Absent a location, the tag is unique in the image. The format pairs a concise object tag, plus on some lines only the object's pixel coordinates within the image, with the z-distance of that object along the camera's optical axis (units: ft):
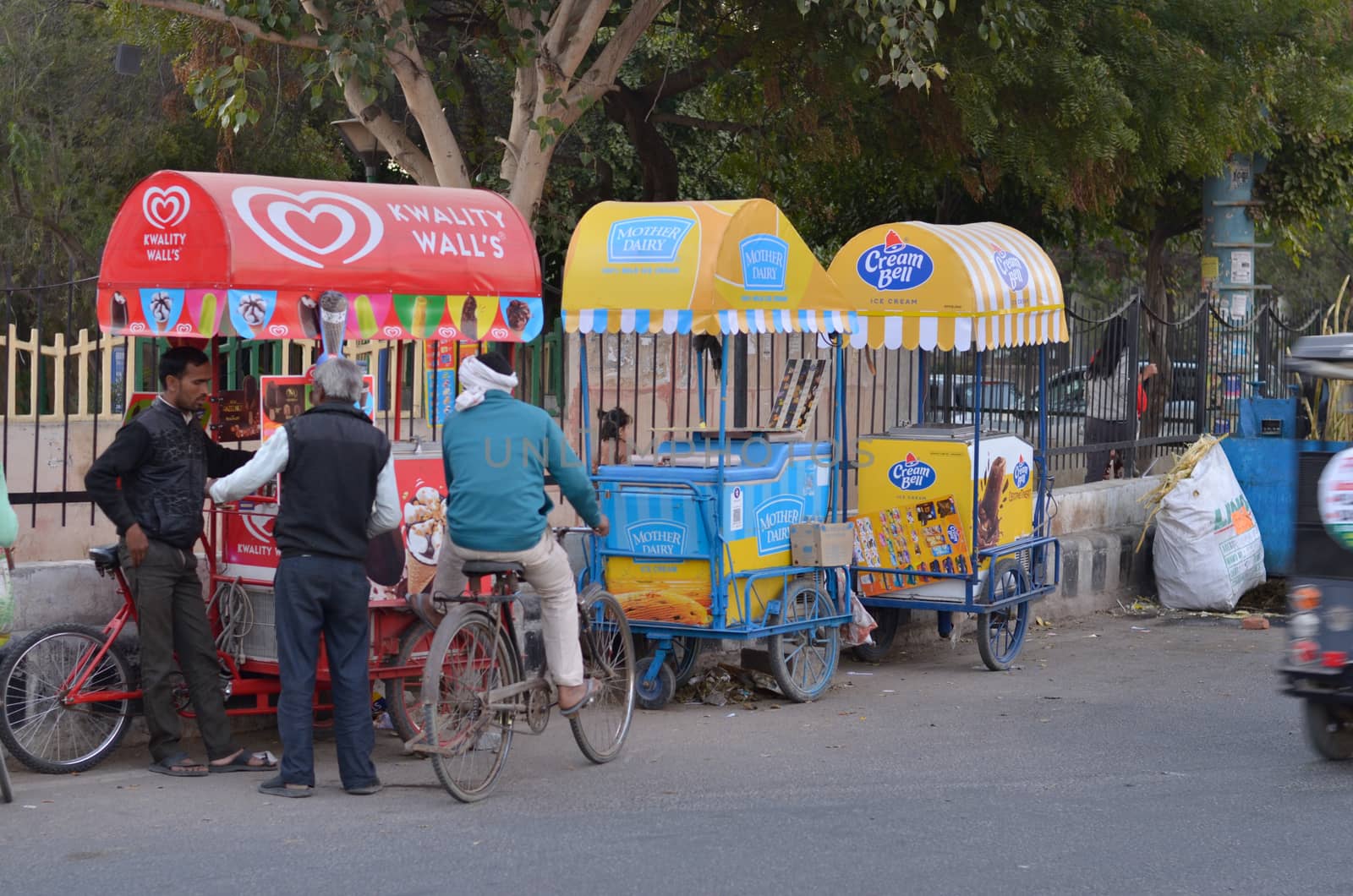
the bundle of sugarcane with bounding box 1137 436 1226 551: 40.86
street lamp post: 45.57
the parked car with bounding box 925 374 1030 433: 38.55
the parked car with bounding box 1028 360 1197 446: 40.70
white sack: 39.50
